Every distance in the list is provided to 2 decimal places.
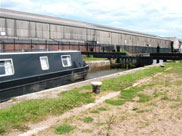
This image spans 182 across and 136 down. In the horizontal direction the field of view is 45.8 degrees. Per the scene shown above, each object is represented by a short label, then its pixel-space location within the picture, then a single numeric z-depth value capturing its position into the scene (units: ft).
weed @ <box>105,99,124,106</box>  22.24
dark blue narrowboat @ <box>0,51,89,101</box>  31.53
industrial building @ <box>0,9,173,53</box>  88.17
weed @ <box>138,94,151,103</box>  23.34
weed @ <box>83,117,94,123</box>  17.01
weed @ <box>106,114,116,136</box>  14.71
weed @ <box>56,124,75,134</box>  14.97
